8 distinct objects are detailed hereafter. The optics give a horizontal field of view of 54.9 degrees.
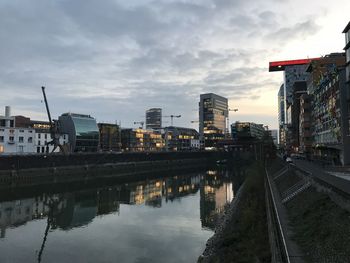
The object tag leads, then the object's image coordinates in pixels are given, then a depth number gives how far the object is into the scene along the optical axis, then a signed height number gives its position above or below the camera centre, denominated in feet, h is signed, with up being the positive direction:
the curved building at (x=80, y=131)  609.01 +28.88
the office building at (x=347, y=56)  215.31 +59.64
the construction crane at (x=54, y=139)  461.37 +10.47
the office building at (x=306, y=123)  425.69 +30.78
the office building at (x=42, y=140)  503.03 +9.84
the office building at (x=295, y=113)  563.07 +58.96
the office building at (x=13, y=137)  434.71 +12.59
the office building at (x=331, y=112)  250.37 +30.45
